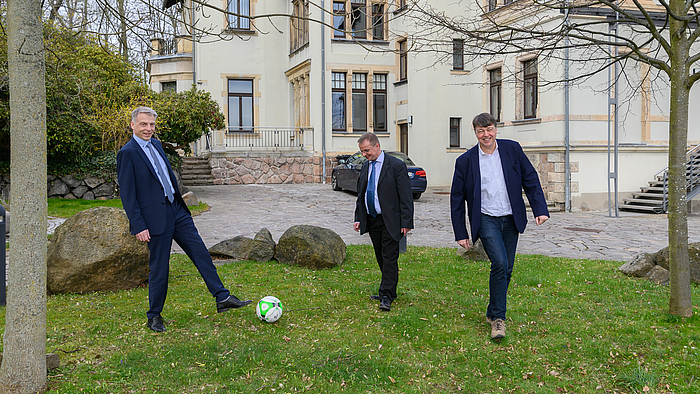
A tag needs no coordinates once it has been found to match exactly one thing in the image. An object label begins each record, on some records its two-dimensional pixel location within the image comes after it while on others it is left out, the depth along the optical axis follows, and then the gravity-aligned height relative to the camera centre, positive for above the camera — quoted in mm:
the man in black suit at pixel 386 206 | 5914 -396
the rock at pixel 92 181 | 16562 -336
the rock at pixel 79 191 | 16500 -613
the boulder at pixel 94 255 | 6473 -966
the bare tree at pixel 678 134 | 5301 +298
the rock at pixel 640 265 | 7172 -1249
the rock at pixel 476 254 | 8461 -1269
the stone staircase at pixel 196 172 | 24703 -139
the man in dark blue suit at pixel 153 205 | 4926 -314
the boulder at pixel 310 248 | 7879 -1109
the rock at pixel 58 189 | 16344 -548
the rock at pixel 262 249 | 8336 -1172
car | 18219 -224
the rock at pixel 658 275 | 6773 -1299
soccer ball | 5320 -1307
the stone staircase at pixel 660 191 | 15867 -723
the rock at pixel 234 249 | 8484 -1191
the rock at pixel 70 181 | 16453 -326
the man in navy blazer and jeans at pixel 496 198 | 4961 -273
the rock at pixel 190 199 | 16138 -854
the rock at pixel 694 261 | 6672 -1100
